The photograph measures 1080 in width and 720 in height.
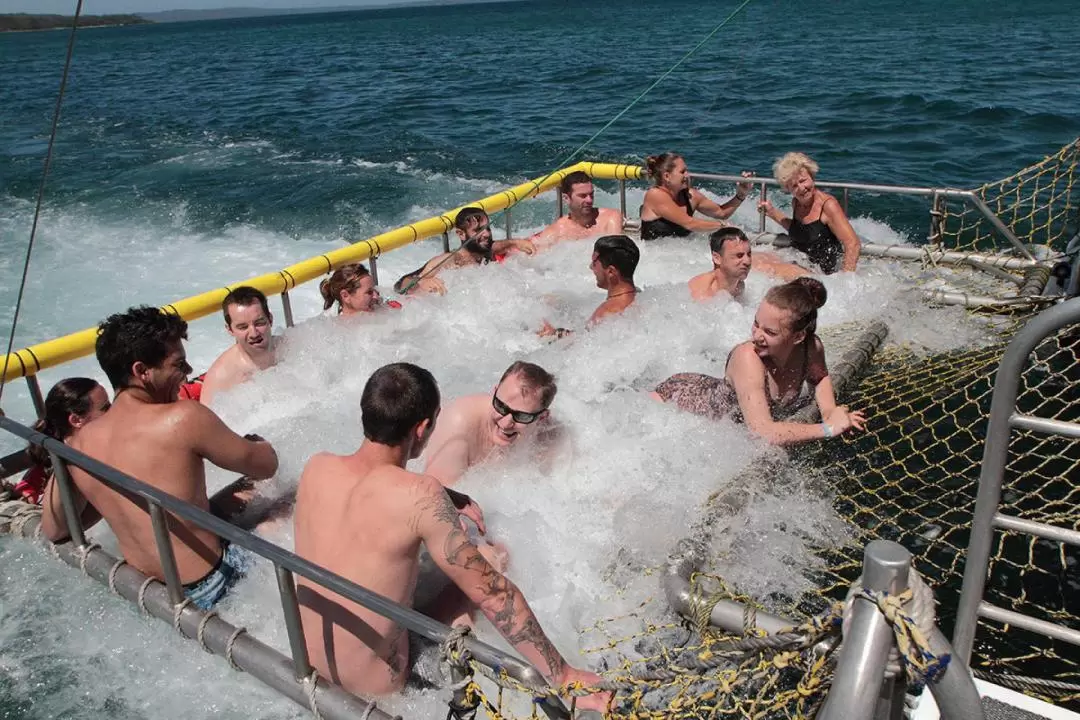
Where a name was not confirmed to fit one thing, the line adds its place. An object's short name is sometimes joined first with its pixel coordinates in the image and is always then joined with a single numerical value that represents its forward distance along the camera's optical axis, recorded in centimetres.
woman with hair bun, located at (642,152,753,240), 819
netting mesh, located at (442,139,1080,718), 259
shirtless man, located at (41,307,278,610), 338
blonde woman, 736
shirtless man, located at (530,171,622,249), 845
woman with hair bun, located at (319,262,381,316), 635
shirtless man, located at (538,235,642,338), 622
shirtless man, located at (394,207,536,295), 734
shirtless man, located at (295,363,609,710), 280
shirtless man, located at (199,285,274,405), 543
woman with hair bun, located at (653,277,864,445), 442
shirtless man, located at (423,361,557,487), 402
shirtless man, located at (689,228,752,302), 627
